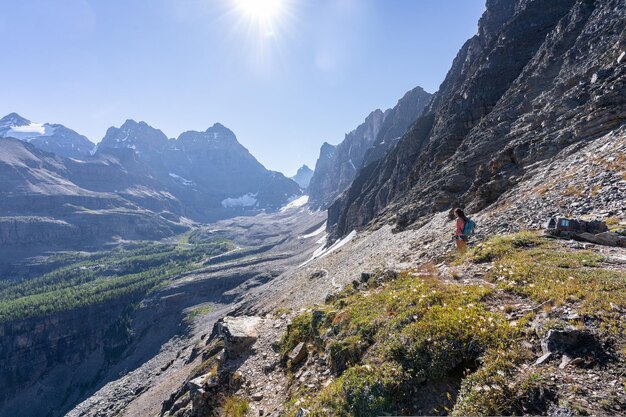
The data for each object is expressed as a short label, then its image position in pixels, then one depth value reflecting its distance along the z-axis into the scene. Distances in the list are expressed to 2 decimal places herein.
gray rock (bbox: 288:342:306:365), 14.19
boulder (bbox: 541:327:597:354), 6.97
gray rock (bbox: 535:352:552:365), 6.91
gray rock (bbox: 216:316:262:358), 19.16
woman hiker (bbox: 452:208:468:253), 18.05
